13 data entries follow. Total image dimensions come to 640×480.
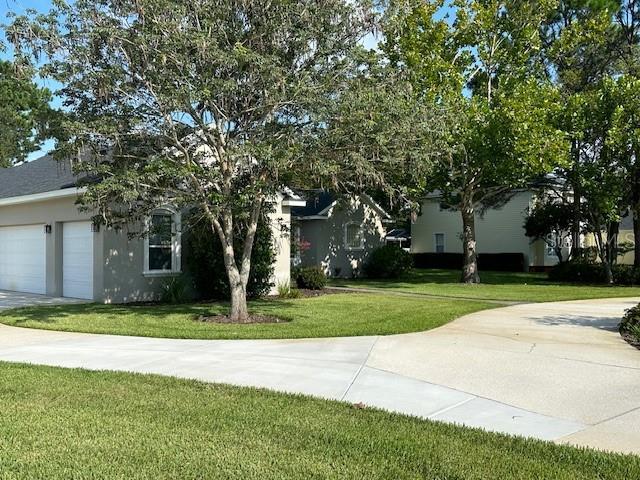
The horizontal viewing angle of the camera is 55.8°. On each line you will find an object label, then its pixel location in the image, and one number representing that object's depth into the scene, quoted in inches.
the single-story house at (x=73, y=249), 650.8
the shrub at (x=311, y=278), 826.8
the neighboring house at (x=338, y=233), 1070.6
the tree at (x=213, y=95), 411.5
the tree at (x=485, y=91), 821.2
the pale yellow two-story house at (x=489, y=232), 1382.9
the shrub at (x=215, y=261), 673.6
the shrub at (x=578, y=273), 1012.5
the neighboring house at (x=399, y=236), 1882.6
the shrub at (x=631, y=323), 407.1
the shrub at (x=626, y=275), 957.2
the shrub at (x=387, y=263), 1103.0
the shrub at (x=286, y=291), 743.1
